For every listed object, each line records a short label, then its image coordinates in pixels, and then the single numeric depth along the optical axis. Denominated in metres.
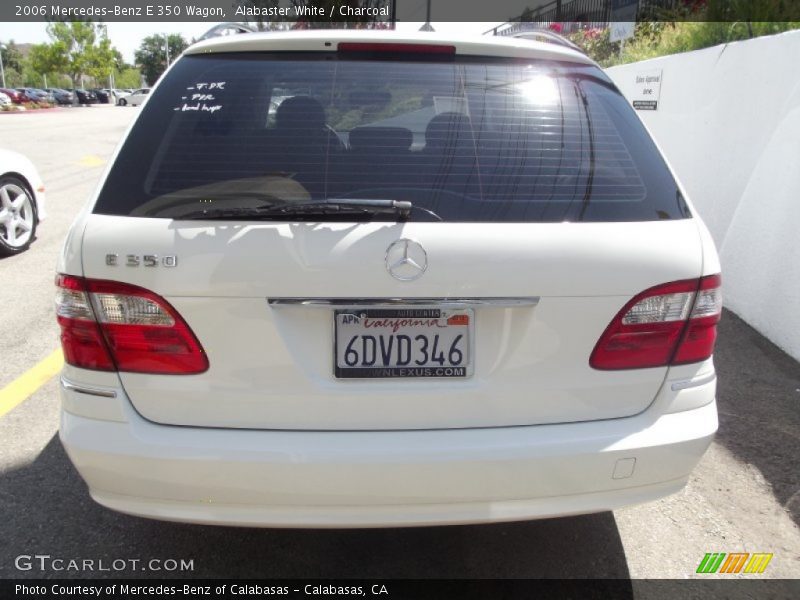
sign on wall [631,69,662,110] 7.01
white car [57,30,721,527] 1.94
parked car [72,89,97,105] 62.38
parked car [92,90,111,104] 71.69
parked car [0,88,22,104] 51.38
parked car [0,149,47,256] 6.70
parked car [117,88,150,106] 59.35
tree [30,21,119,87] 68.38
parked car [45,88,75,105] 59.59
